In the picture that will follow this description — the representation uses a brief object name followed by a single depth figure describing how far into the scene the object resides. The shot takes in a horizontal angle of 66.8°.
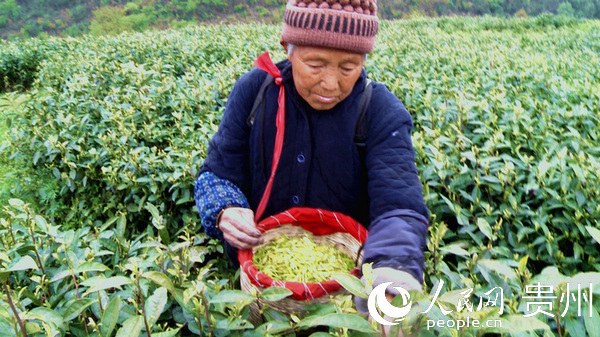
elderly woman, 1.52
